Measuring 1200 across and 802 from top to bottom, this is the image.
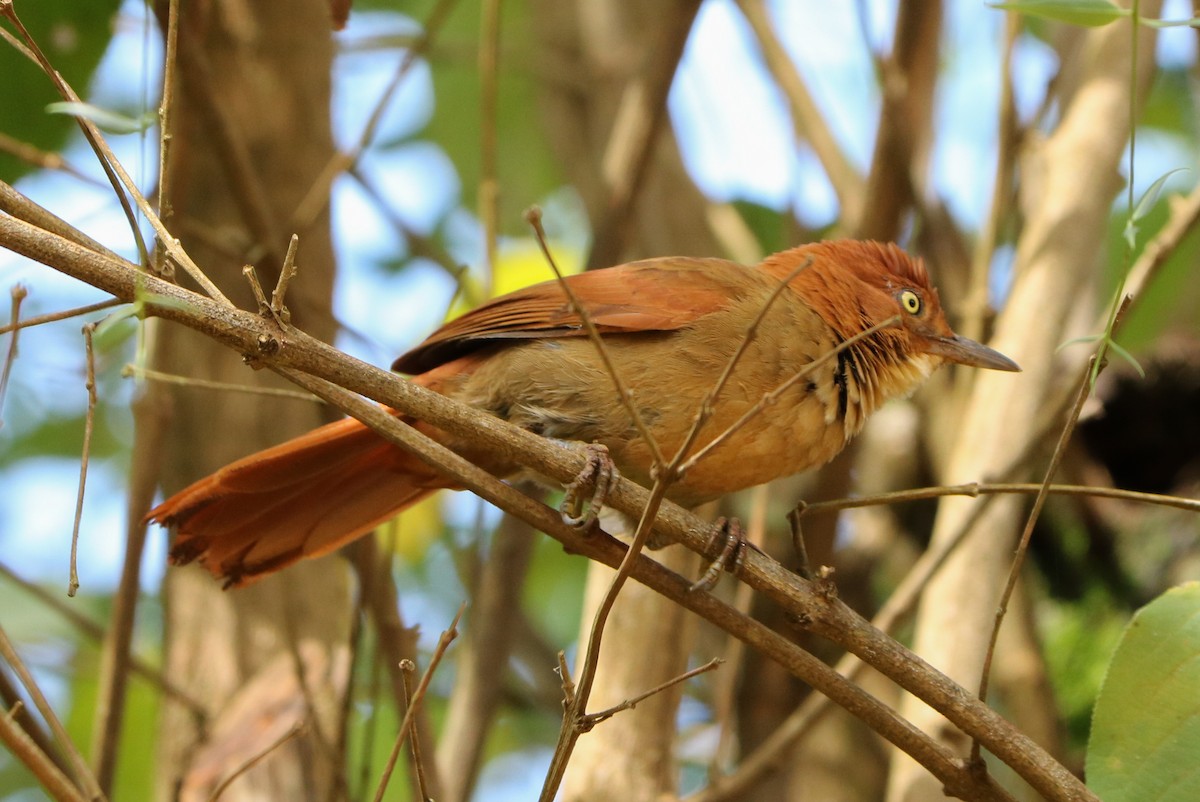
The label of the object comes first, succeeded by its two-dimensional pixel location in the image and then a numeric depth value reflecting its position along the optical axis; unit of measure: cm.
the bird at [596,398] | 636
